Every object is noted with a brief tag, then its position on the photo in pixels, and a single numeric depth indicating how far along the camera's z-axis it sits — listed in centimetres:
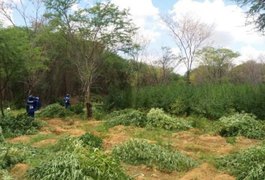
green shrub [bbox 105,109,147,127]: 883
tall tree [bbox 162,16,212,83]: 2088
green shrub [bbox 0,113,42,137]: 774
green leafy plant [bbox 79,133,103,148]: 504
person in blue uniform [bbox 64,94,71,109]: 1408
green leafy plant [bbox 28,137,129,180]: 339
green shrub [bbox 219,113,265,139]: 739
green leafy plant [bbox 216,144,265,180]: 365
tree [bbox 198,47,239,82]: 2663
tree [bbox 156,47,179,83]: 2297
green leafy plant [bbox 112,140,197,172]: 459
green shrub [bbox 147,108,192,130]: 840
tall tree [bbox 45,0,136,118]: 1123
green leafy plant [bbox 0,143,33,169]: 430
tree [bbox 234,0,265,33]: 945
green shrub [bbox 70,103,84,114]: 1262
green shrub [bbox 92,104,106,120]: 1155
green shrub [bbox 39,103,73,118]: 1186
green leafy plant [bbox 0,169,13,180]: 364
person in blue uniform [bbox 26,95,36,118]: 1002
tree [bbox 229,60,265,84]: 2627
